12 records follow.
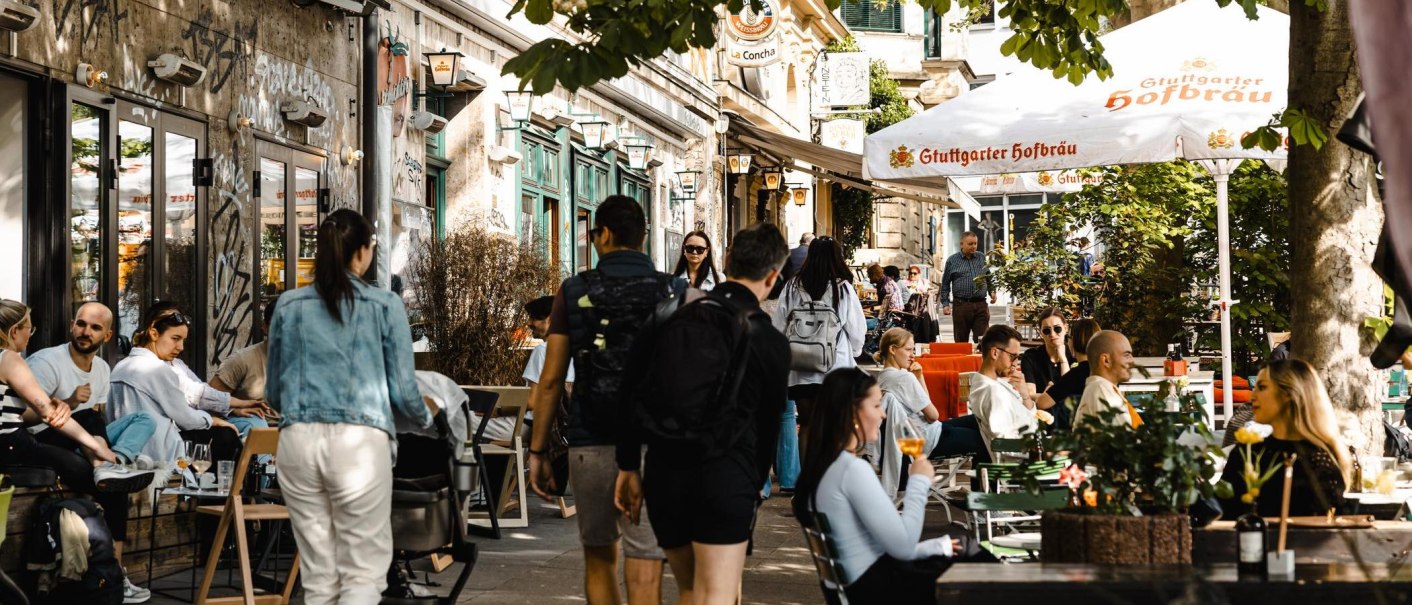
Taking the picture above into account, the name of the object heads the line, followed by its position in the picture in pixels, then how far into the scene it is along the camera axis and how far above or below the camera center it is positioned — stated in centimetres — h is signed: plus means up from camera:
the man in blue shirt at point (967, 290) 2036 +28
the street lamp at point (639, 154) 2347 +228
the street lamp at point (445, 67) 1608 +241
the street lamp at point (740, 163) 3017 +274
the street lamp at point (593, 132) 2098 +230
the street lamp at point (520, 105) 1748 +221
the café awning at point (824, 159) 2627 +257
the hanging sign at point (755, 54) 2966 +465
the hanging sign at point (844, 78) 3762 +534
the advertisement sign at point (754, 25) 2934 +508
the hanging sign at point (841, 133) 3950 +427
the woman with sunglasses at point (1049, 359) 1170 -33
